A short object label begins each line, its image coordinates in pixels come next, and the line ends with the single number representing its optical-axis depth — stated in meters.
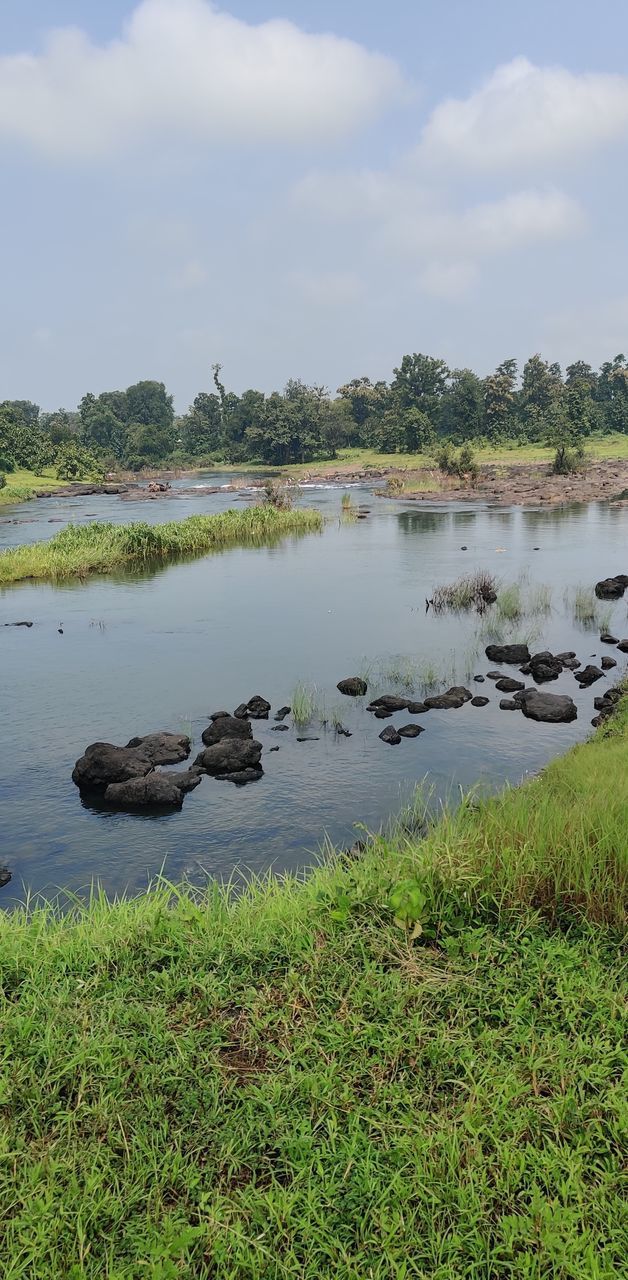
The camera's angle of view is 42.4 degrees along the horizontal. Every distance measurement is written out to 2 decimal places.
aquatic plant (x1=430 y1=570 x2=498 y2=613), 23.31
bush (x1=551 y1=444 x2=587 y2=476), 62.44
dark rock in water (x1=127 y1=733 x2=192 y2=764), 13.09
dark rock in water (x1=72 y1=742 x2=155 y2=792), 12.19
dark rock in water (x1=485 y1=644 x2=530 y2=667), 17.95
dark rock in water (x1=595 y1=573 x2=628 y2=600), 23.78
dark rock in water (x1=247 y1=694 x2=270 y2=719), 15.05
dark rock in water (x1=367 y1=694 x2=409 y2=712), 15.18
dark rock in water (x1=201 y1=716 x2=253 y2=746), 13.66
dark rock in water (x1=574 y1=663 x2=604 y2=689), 15.97
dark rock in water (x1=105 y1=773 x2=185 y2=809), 11.57
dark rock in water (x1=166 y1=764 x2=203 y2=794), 12.05
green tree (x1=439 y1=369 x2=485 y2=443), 91.31
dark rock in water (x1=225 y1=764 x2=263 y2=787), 12.35
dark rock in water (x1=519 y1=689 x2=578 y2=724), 14.01
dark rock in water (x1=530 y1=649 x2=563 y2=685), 16.48
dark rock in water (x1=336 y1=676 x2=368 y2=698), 16.02
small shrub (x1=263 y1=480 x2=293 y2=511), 46.12
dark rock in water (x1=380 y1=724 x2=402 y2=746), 13.59
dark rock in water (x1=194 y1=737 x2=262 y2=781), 12.57
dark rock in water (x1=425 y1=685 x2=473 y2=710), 15.19
